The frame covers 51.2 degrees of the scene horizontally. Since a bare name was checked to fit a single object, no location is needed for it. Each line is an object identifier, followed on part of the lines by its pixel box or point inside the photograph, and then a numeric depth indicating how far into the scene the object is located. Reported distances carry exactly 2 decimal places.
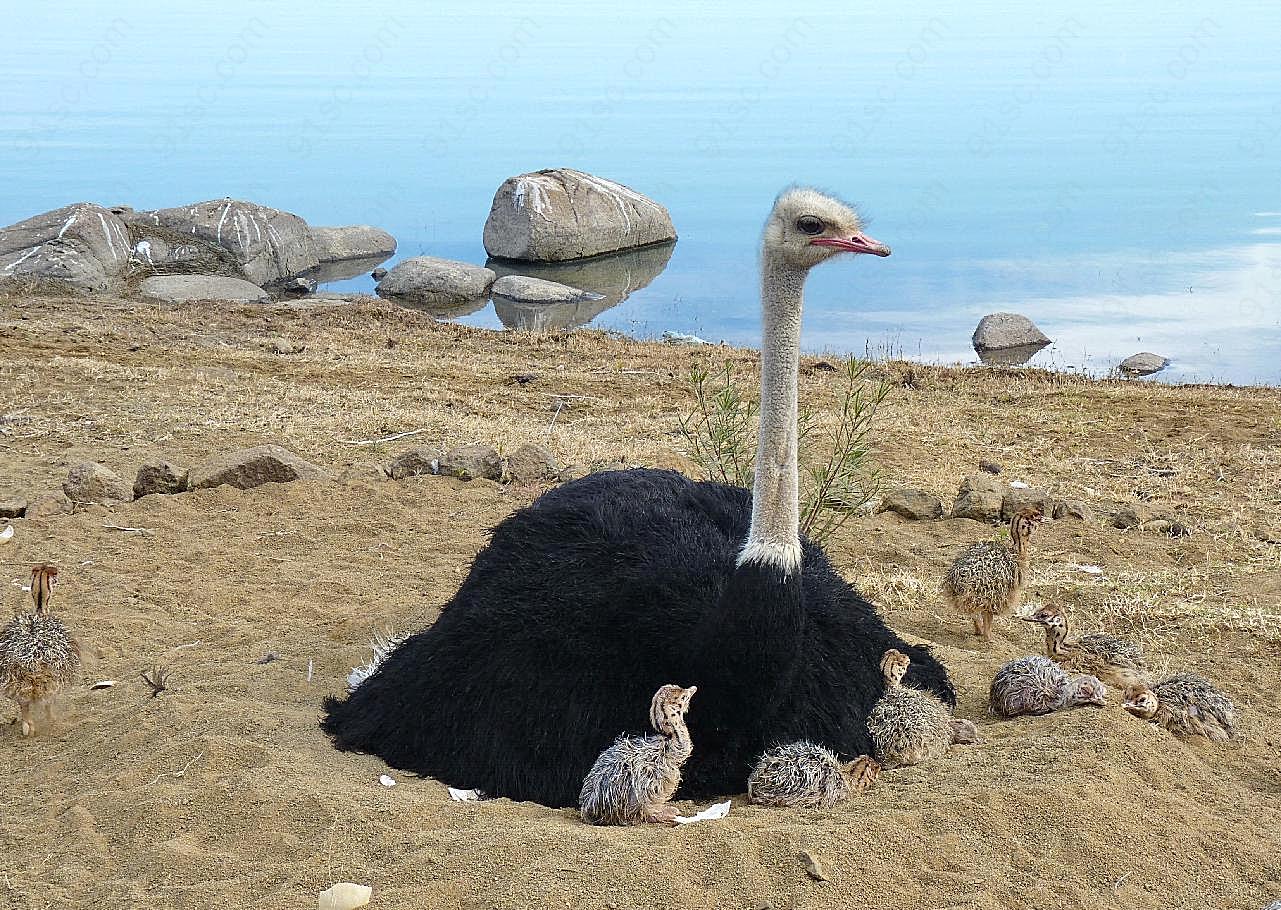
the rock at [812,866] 4.05
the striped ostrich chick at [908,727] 5.12
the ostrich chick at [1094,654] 5.89
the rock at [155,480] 9.27
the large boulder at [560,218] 26.83
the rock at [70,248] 20.70
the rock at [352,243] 27.72
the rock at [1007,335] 19.92
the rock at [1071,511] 9.15
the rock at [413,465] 9.97
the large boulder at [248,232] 23.94
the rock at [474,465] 9.83
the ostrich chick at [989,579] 6.88
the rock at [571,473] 9.89
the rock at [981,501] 9.16
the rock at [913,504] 9.31
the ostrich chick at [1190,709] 5.50
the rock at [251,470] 9.35
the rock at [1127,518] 9.06
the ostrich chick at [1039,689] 5.55
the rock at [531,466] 9.81
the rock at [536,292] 23.70
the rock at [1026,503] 9.12
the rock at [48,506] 8.84
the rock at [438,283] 23.92
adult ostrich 4.75
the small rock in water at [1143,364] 18.05
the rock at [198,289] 20.95
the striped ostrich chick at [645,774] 4.50
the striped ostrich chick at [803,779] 4.67
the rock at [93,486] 9.03
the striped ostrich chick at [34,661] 5.70
